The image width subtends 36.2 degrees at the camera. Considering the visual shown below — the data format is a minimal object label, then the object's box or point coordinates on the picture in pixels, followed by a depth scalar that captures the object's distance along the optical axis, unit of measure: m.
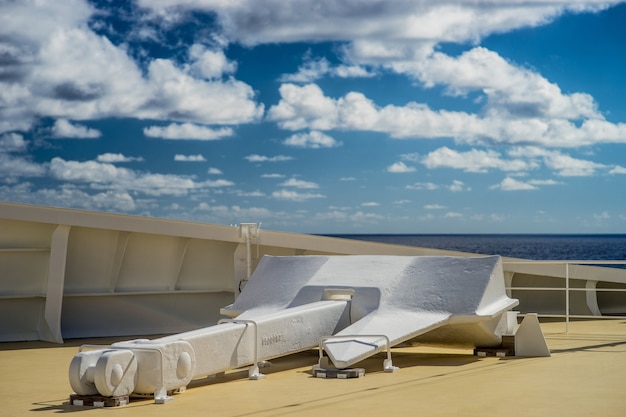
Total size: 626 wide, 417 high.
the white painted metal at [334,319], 9.46
